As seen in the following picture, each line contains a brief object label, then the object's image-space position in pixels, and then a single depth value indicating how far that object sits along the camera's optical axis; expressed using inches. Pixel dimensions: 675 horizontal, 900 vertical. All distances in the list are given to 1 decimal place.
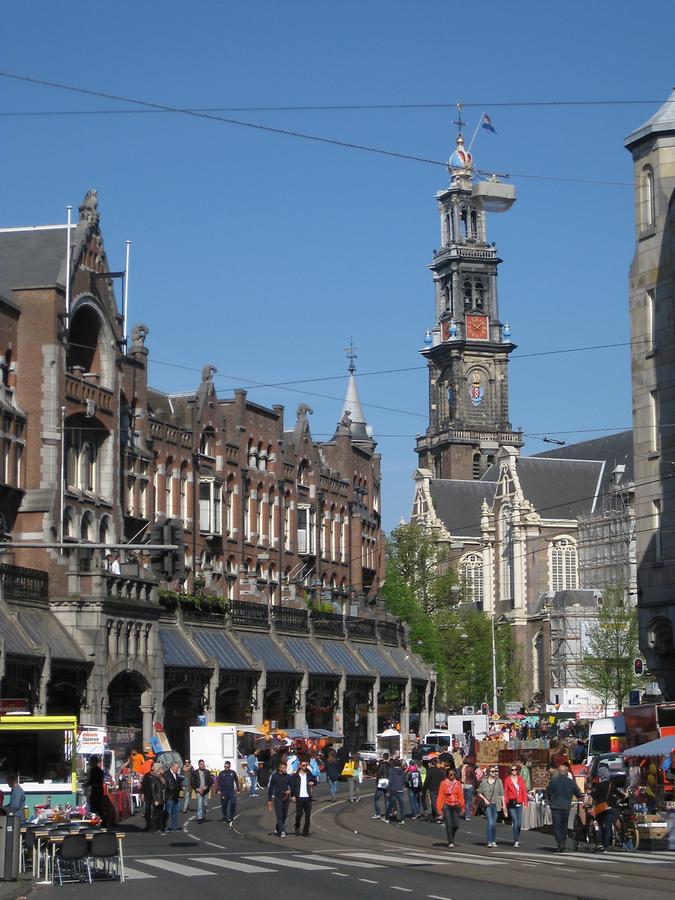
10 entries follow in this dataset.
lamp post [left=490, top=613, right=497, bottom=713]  4293.1
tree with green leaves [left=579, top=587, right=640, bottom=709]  3875.5
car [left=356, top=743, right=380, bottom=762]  2524.6
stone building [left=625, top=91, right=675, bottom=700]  2025.1
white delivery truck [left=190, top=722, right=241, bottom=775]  1996.8
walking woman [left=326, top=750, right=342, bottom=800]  1923.0
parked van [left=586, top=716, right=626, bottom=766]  1872.2
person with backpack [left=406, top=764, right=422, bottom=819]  1664.6
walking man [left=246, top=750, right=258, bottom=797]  2069.4
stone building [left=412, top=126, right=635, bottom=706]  5344.5
